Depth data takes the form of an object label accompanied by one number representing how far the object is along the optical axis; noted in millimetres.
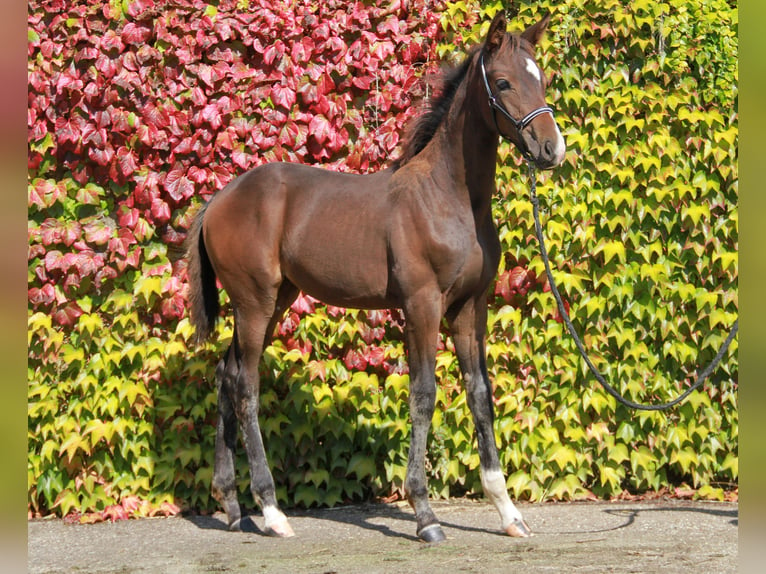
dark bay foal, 9336
